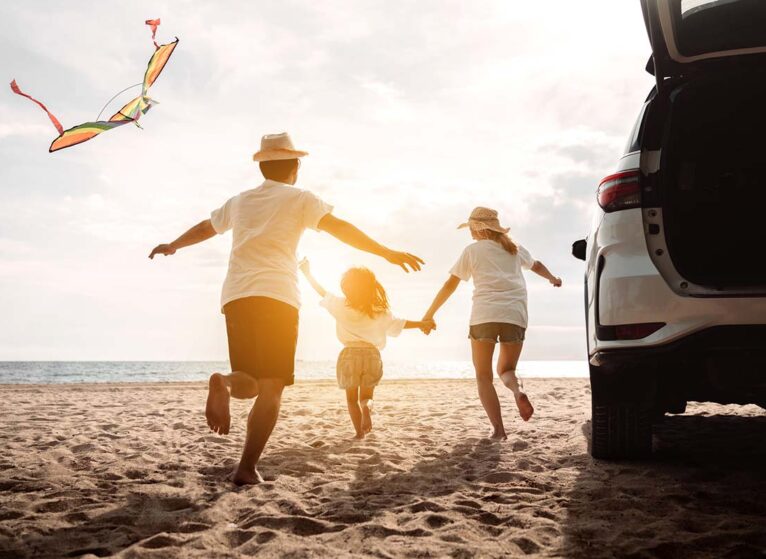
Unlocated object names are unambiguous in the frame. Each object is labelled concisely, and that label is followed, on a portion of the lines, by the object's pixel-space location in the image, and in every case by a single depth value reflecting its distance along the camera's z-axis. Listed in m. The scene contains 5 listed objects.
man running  3.73
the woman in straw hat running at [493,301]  5.57
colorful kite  5.36
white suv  2.93
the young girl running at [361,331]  5.80
